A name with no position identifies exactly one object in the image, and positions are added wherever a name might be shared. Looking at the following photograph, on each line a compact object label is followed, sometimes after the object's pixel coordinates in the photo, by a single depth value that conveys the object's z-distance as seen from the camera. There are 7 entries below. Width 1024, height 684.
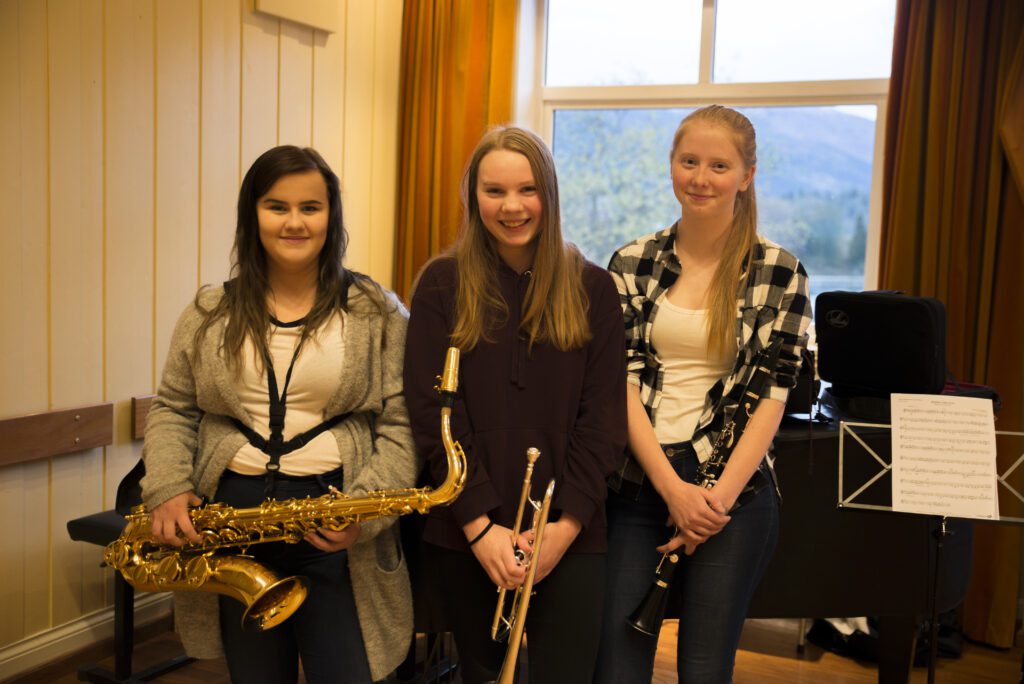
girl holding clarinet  1.87
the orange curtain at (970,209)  3.44
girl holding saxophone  1.78
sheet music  2.05
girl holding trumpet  1.76
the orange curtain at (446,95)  4.22
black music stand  2.07
